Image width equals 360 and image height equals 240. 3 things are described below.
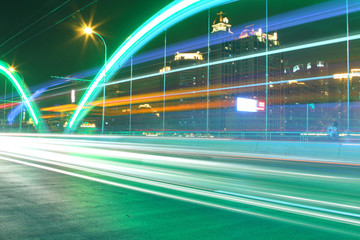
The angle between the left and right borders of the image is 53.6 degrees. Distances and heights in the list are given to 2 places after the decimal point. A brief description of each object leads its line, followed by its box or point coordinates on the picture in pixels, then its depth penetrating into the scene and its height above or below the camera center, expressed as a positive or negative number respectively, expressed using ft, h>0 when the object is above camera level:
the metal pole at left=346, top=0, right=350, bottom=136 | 47.08 +9.43
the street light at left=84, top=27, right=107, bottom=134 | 84.09 +23.36
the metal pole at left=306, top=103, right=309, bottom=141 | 59.16 +2.22
